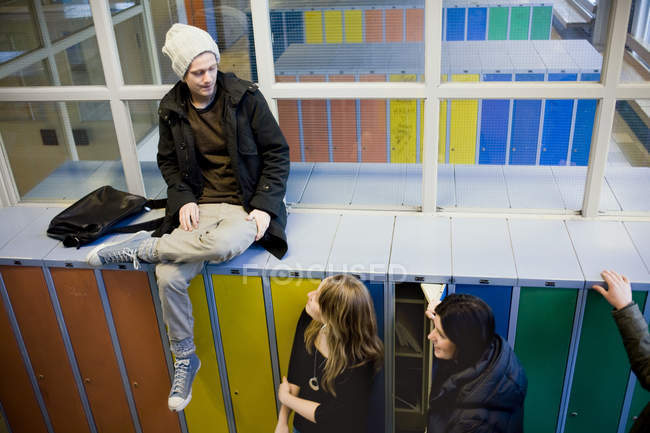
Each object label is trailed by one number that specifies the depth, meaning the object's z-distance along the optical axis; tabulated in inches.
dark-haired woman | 94.3
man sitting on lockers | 113.1
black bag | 127.5
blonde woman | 104.7
